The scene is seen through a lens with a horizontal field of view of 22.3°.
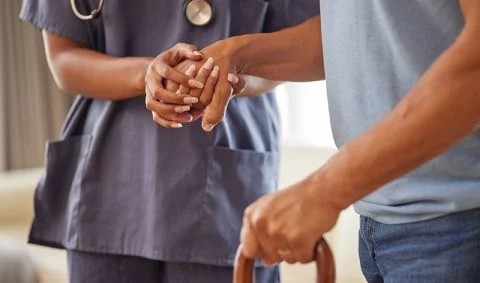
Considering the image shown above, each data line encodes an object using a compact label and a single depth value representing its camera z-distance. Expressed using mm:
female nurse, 2048
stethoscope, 2020
